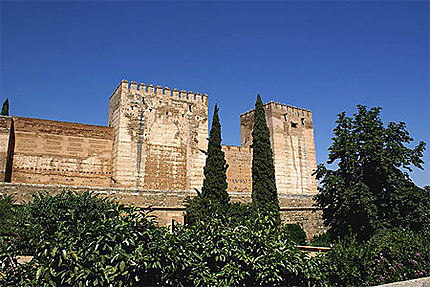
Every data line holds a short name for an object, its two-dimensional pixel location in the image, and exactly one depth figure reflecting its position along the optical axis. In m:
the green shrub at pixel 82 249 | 4.58
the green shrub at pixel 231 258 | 5.20
